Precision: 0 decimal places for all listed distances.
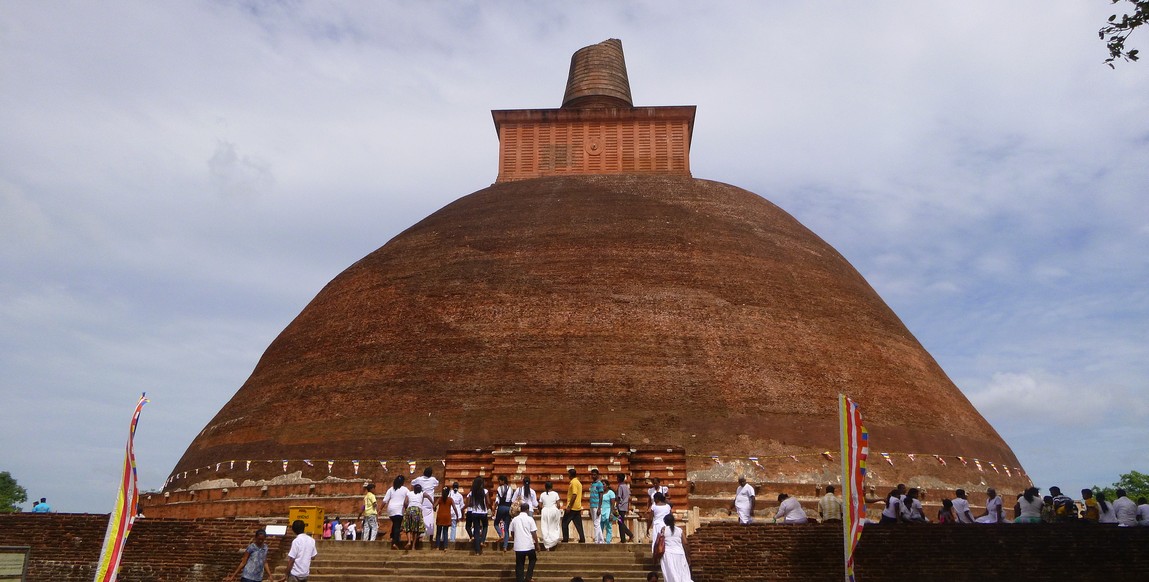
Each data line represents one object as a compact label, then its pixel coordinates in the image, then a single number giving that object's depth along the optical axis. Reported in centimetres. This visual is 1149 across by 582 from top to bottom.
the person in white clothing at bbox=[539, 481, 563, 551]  1203
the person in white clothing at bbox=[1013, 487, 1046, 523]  1294
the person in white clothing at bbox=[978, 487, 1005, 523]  1335
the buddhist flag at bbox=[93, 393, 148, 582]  837
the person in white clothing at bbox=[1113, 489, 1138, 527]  1212
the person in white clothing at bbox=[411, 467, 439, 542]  1272
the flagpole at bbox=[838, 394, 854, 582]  880
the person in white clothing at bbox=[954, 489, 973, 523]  1340
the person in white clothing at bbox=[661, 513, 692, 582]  970
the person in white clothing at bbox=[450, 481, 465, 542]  1303
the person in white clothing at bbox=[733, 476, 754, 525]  1285
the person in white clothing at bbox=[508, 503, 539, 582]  1059
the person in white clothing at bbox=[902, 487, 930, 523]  1298
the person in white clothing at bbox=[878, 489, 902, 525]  1291
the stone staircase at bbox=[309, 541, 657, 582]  1143
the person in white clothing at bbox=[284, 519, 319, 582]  949
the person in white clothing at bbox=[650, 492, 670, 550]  1073
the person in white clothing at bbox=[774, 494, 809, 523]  1259
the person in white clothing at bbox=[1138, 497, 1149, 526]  1207
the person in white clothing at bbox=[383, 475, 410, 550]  1220
